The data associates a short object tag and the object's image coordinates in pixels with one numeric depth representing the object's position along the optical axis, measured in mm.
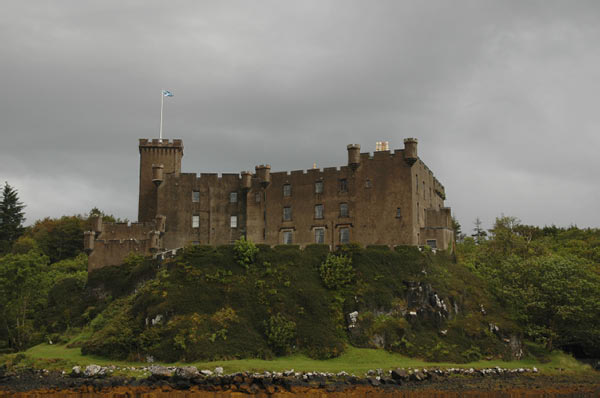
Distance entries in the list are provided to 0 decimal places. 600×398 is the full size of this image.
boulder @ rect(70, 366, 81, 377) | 38844
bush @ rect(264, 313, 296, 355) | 44062
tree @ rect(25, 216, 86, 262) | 87250
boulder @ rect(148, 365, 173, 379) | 35656
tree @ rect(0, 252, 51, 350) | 56031
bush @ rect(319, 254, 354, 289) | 50084
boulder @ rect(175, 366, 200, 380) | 36056
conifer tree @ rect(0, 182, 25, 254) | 89938
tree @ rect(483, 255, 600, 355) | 48281
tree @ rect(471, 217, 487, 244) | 111312
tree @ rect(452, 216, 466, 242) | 104012
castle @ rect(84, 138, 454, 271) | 57531
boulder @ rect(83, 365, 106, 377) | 38906
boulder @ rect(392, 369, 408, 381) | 37781
